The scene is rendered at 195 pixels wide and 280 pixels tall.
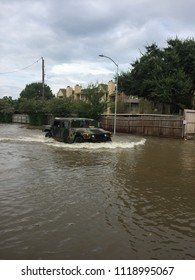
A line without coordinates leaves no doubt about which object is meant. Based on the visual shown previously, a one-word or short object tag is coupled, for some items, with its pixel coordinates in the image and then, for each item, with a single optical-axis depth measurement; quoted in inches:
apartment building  1385.0
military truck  491.9
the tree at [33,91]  2314.0
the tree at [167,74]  935.7
